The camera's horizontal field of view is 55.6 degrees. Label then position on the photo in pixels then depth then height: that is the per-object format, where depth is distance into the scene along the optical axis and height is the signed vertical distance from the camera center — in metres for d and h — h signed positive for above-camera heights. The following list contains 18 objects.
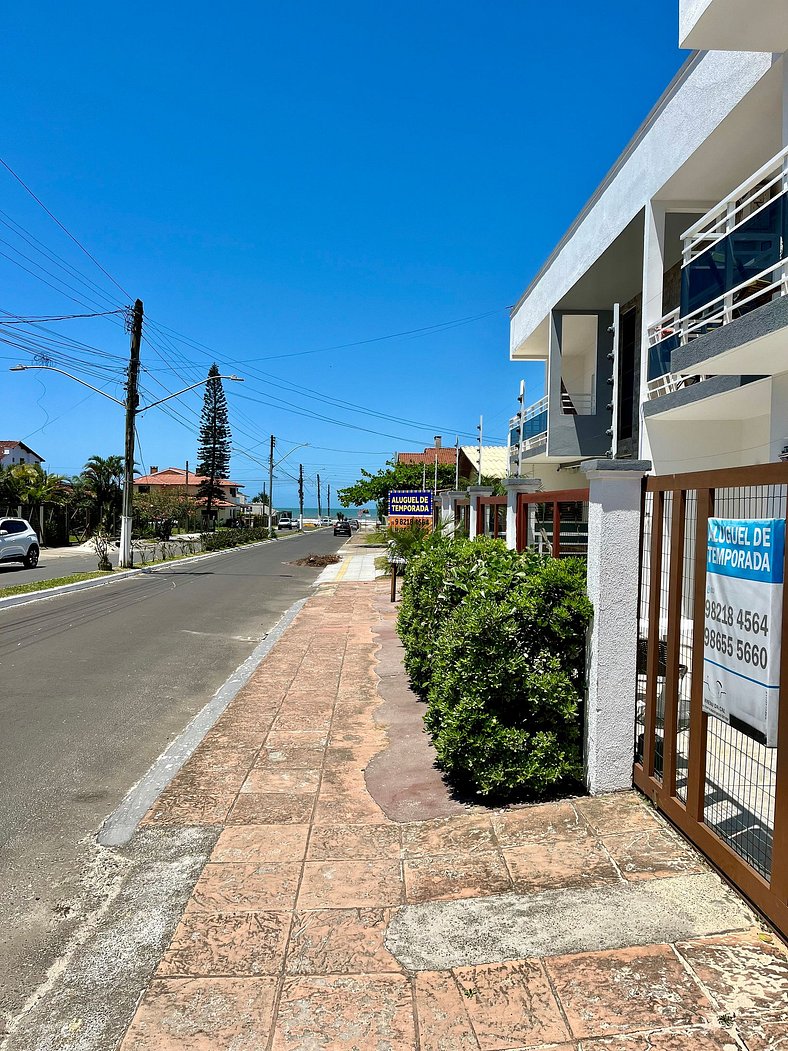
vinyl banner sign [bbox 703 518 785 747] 3.11 -0.47
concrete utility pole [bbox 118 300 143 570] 25.70 +2.25
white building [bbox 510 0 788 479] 7.63 +3.97
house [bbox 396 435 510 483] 38.47 +3.22
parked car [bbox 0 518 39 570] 23.67 -1.05
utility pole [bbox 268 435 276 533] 64.75 +2.19
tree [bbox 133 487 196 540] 48.88 +0.25
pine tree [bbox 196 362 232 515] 66.69 +6.39
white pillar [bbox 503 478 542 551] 9.41 +0.30
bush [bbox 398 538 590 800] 4.67 -1.06
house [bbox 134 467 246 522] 82.88 +3.28
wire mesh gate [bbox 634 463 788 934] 3.21 -1.25
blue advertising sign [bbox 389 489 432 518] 21.28 +0.25
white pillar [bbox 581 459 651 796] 4.55 -0.63
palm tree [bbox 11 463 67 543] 36.94 +1.15
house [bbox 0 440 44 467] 53.97 +4.30
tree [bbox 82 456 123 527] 45.78 +1.80
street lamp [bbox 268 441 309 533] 64.19 +1.70
